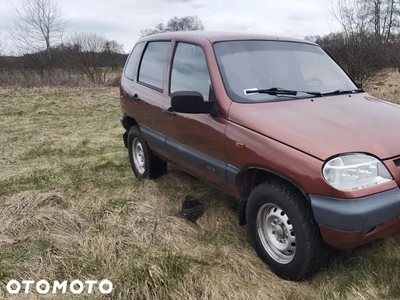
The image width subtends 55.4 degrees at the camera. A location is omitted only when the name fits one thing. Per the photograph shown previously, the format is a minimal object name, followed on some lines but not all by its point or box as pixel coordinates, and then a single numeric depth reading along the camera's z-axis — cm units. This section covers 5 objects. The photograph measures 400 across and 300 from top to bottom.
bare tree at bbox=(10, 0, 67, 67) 3029
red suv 235
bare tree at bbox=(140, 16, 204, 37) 4214
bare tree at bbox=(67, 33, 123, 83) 2231
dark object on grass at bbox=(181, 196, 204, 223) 378
